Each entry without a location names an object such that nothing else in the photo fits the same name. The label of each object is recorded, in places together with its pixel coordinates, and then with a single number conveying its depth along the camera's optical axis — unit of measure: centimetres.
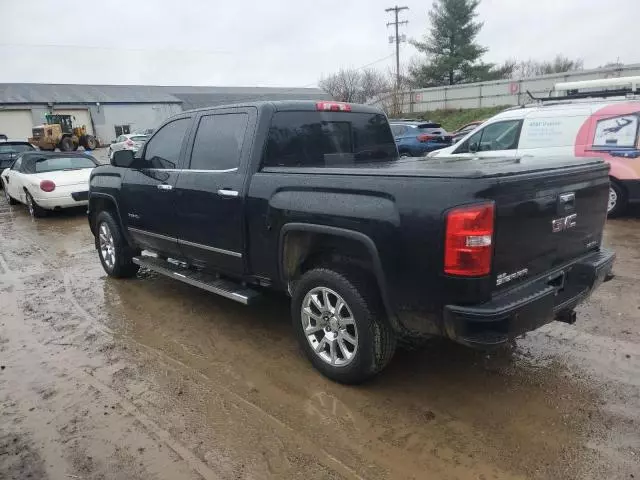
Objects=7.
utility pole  4722
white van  802
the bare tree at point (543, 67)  5547
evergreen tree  4191
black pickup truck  279
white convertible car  1092
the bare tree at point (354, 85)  5478
